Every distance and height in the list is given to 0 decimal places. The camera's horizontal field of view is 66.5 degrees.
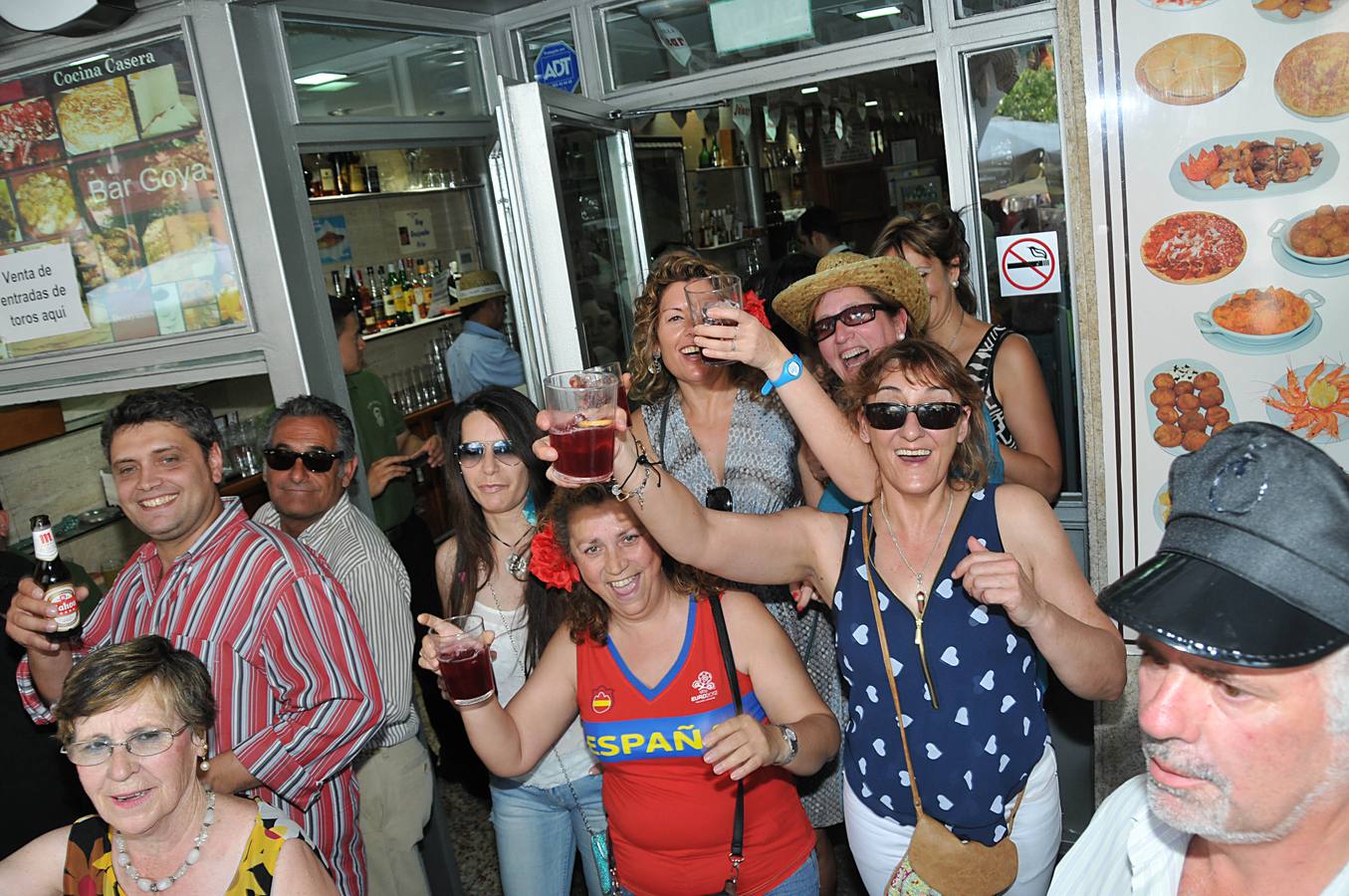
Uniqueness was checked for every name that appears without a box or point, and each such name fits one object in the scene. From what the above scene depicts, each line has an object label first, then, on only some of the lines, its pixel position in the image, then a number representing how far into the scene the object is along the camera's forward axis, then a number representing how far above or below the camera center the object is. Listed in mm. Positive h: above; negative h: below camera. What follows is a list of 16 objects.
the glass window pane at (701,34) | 3732 +715
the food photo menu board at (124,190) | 3348 +431
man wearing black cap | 1079 -514
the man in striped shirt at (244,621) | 2457 -754
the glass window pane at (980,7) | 3541 +626
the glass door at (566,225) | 2990 +95
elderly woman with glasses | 1938 -942
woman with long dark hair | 2674 -882
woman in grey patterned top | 2779 -551
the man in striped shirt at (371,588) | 2885 -851
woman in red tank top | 2260 -1009
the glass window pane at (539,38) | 4285 +896
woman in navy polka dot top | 2051 -818
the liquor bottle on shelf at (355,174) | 5910 +615
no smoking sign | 3730 -274
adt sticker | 4312 +769
